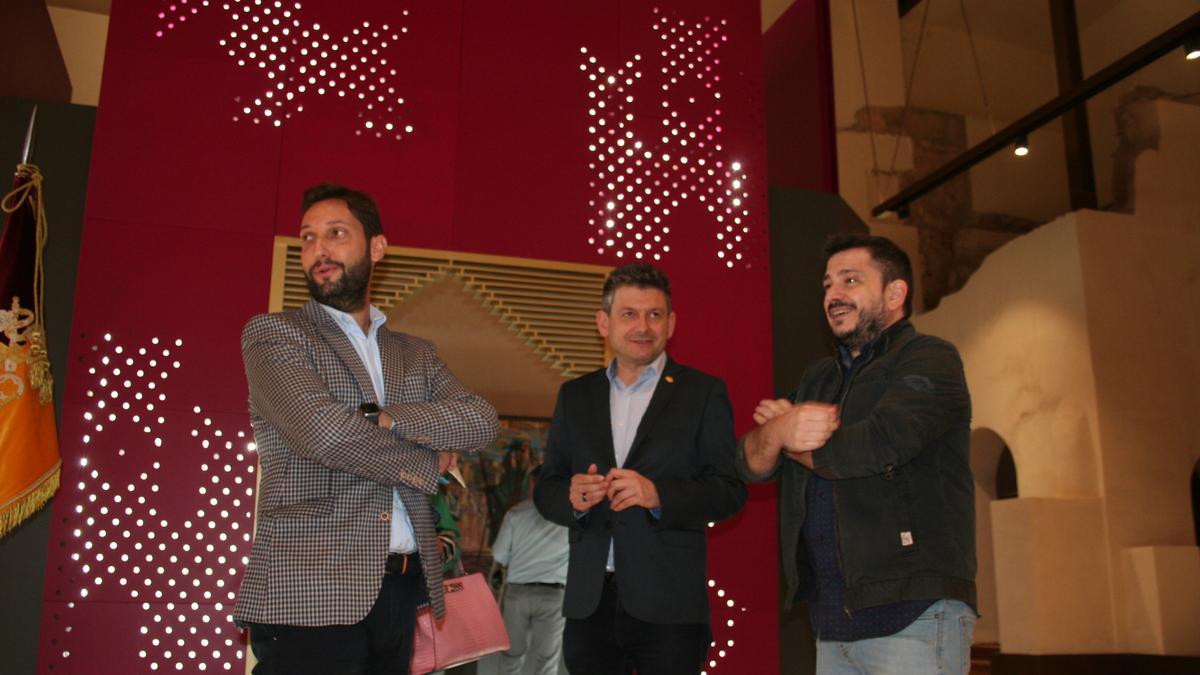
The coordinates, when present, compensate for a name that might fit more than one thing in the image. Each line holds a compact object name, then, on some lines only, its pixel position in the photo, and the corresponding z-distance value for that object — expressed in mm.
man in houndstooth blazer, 2186
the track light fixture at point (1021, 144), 7199
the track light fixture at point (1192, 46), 5633
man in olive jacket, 2166
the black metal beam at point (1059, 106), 5746
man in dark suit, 2838
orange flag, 3625
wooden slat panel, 4395
